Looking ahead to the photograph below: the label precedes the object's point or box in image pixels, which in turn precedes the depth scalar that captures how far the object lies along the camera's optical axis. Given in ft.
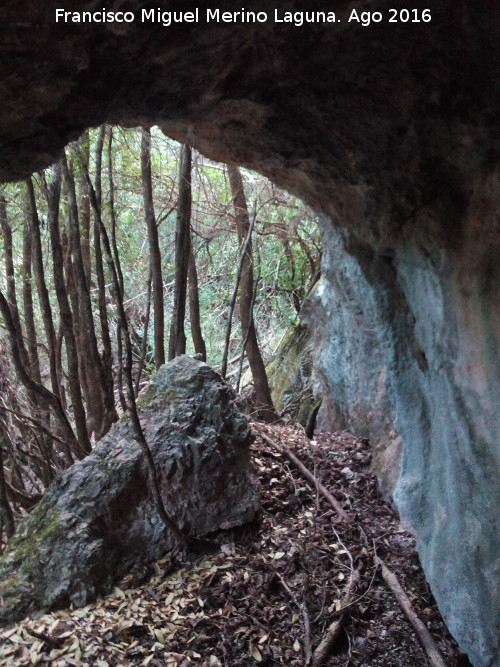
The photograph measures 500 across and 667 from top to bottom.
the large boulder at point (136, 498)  9.04
